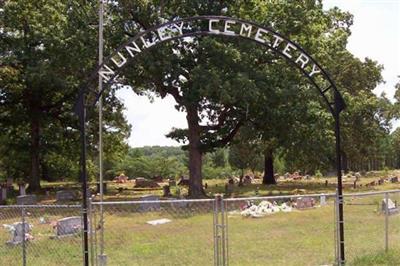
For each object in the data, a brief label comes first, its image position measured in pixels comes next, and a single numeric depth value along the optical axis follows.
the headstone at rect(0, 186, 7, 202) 32.47
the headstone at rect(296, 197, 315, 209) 20.59
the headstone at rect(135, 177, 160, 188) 44.91
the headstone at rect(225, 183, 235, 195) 34.07
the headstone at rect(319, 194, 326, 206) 20.42
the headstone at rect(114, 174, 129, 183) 56.79
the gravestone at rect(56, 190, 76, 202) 31.18
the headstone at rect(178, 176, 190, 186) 45.31
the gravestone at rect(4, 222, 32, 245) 14.35
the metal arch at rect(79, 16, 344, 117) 9.83
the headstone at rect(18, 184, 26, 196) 33.84
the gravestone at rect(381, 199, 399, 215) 18.59
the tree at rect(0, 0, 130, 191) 28.39
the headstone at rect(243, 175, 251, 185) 46.00
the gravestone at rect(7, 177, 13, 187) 44.28
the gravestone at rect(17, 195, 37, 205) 26.05
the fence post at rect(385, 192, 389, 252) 10.83
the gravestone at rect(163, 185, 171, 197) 31.51
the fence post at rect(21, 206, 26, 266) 9.96
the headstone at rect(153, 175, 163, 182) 55.11
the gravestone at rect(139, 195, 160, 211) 20.78
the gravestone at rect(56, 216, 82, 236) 15.33
